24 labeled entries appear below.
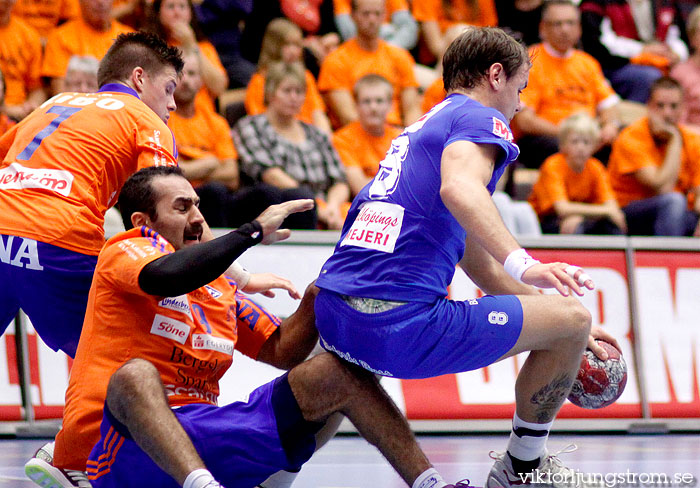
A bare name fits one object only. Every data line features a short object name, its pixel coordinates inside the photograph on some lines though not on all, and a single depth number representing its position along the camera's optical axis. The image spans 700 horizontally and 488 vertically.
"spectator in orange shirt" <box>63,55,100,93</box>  16.48
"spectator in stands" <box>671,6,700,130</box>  23.14
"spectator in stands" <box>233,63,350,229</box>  17.70
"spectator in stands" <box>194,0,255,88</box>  20.98
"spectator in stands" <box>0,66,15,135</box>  16.36
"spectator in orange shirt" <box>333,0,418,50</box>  23.03
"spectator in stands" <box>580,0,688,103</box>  24.55
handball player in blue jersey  8.05
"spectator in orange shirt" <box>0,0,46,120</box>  18.05
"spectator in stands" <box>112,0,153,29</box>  19.47
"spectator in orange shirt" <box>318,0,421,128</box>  20.91
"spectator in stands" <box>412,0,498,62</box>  23.20
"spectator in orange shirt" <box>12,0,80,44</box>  19.55
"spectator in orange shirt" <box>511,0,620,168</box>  21.17
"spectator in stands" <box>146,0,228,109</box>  18.55
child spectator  19.28
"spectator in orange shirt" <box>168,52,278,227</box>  16.70
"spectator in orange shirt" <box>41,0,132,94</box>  18.19
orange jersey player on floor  8.51
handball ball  9.49
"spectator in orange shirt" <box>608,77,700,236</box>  20.42
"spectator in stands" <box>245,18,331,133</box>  19.47
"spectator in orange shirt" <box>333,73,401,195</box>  19.02
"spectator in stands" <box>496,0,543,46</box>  23.78
